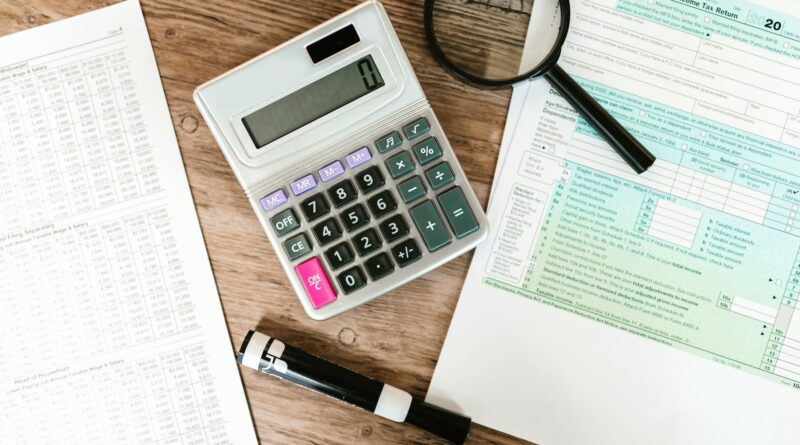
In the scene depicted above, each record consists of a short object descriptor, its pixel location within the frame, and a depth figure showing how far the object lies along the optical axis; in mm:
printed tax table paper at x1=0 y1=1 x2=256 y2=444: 633
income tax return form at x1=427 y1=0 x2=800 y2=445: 628
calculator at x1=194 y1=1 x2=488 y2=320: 575
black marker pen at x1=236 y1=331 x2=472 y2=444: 604
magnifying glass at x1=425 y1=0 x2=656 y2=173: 623
